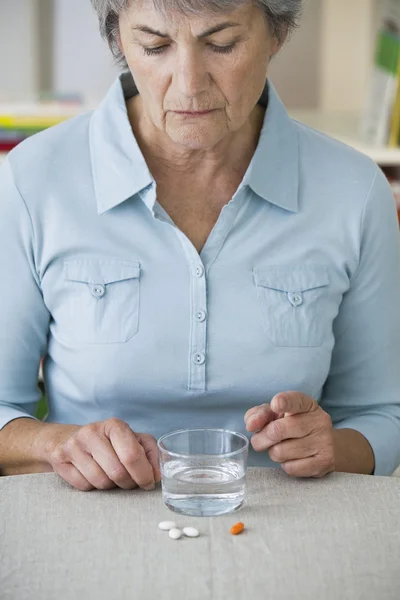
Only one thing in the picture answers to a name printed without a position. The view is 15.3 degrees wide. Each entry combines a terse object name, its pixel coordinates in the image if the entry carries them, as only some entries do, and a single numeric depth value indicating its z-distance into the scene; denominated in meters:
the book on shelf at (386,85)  2.62
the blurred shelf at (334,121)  2.94
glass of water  1.43
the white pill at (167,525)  1.39
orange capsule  1.39
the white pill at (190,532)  1.38
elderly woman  1.60
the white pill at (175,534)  1.38
